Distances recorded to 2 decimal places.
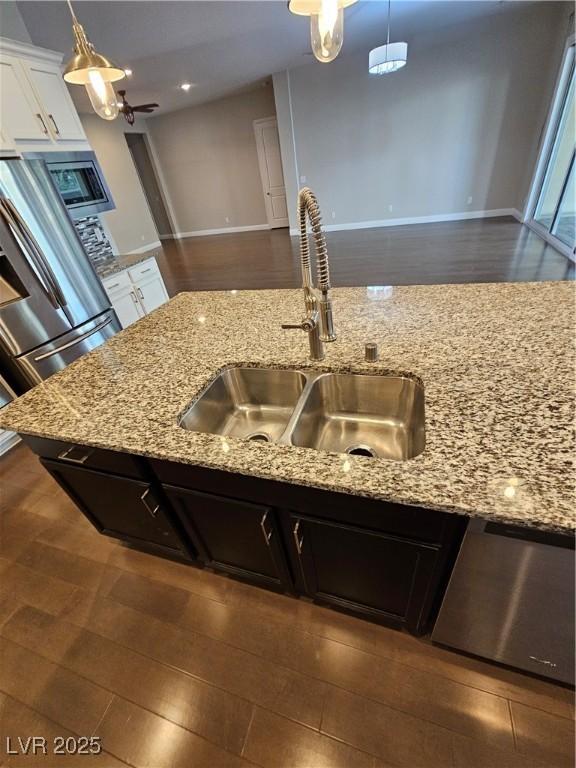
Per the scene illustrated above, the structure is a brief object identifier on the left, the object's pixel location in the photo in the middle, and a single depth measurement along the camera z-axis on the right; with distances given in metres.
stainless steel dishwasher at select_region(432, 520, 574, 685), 0.71
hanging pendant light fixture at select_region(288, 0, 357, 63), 0.97
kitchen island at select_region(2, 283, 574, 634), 0.72
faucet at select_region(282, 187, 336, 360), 0.93
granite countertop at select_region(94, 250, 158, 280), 2.89
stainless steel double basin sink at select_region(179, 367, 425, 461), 1.07
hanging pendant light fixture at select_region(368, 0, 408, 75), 3.91
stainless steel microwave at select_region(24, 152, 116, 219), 2.49
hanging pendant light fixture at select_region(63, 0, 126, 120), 1.19
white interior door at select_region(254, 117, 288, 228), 7.51
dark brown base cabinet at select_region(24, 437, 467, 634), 0.84
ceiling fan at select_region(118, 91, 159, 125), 4.89
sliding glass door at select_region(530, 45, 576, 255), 4.69
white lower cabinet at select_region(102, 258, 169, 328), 2.96
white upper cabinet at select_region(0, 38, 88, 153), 2.14
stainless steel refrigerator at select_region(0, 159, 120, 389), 1.98
